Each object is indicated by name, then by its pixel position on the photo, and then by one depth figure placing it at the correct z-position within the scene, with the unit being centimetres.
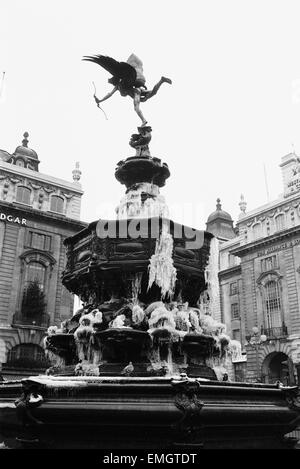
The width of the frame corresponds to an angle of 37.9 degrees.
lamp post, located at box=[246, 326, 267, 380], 3259
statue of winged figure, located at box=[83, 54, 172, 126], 1350
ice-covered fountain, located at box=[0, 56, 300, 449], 679
